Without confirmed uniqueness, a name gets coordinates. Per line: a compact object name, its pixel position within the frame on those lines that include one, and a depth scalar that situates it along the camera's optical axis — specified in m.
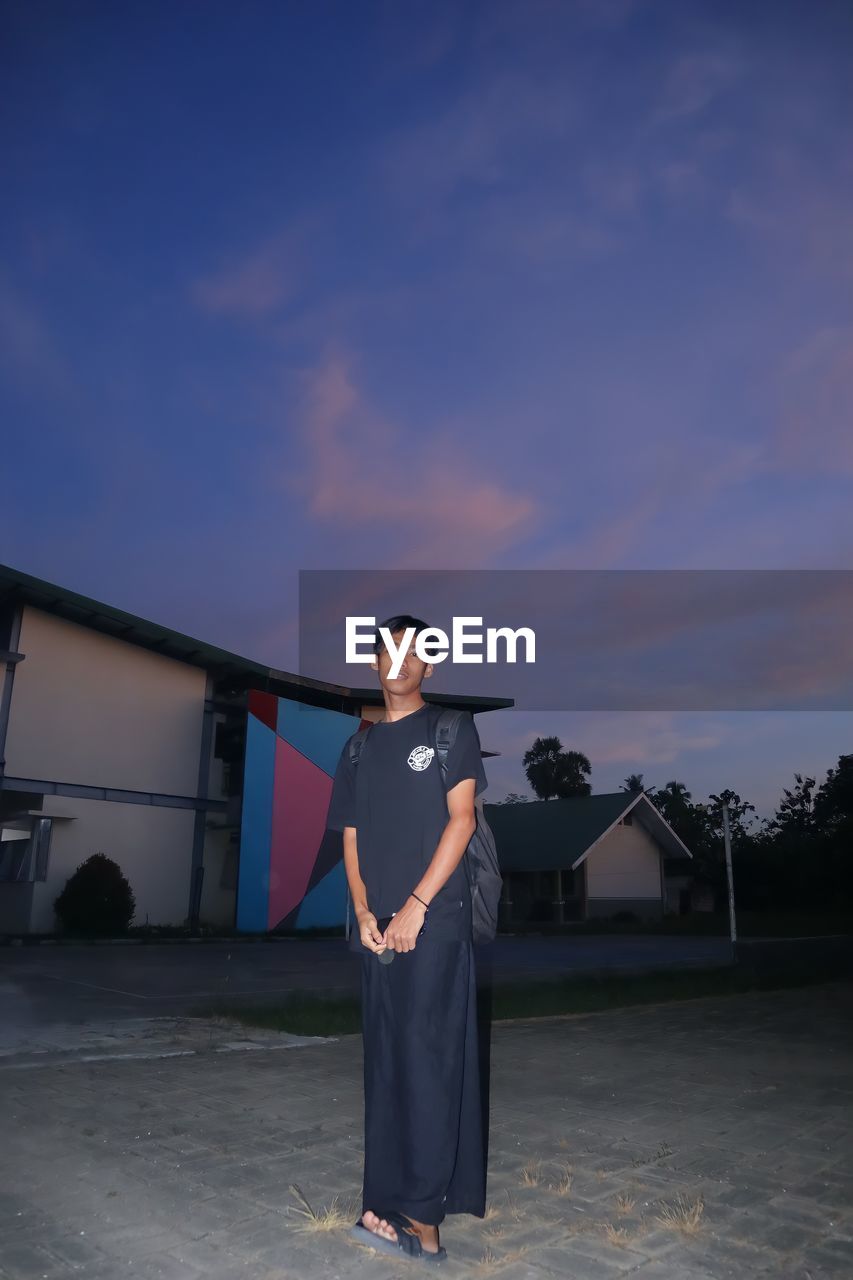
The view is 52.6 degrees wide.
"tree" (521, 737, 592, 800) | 69.06
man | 2.62
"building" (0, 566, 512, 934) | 22.12
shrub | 20.89
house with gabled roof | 35.50
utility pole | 15.18
